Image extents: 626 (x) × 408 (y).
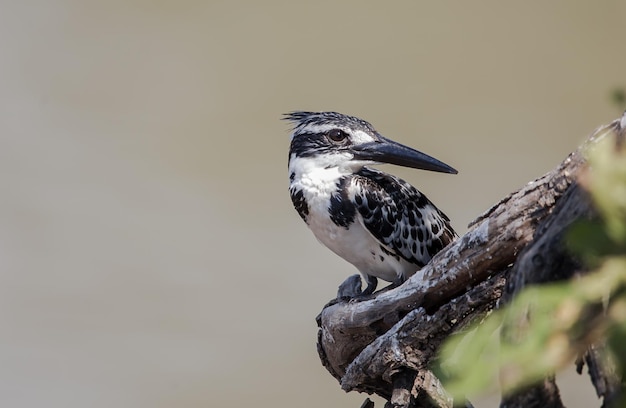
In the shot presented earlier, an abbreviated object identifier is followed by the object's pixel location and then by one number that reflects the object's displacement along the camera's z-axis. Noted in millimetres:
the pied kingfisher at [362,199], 5590
